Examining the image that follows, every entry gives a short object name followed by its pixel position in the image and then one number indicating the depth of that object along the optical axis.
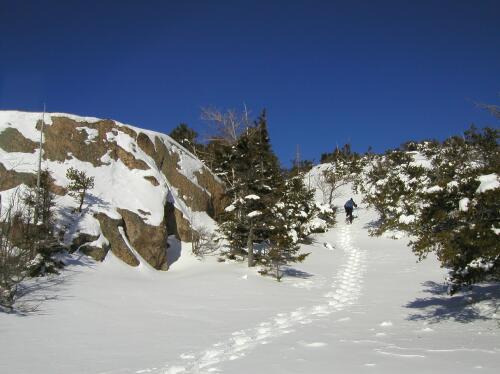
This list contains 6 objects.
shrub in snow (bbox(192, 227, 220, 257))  17.33
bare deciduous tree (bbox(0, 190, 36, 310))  8.15
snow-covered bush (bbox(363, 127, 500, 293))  6.84
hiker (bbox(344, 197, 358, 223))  33.66
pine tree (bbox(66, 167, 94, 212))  14.40
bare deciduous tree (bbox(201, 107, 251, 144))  22.28
